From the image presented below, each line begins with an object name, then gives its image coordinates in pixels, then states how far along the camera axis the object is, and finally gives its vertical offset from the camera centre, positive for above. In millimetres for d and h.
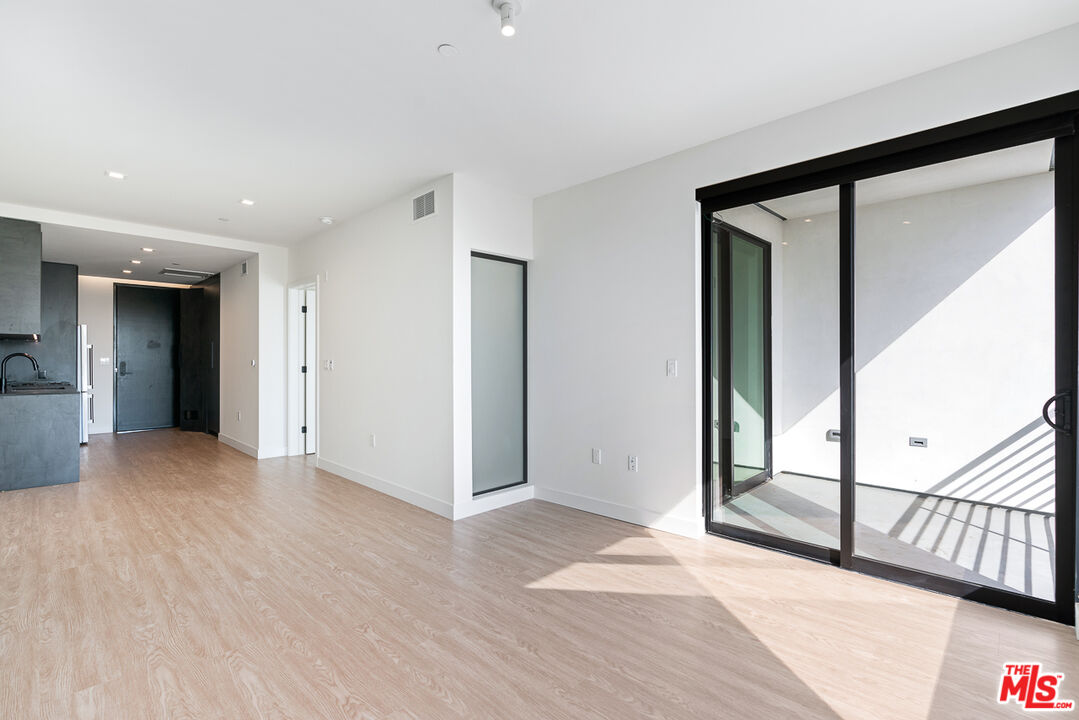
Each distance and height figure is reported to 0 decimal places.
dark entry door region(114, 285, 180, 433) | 8719 +19
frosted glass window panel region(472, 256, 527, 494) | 4355 -143
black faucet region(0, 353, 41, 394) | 5482 -143
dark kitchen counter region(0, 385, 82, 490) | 4941 -791
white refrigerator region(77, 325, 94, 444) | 7434 -361
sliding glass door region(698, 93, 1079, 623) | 2469 -7
